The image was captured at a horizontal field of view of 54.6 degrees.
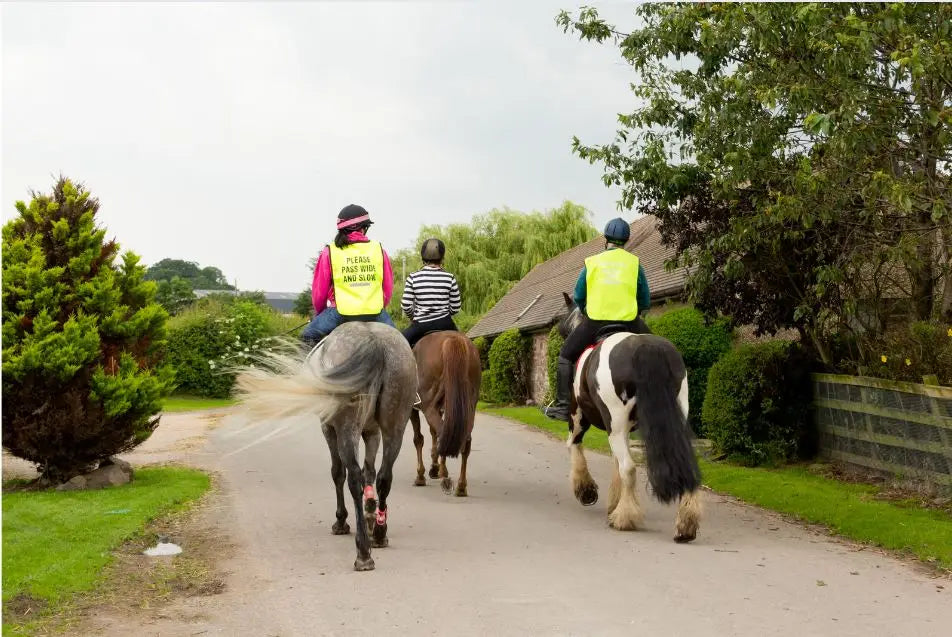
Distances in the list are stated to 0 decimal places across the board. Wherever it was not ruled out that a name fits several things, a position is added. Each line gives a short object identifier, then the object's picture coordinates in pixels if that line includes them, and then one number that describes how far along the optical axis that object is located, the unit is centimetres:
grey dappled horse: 725
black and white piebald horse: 784
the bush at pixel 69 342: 1114
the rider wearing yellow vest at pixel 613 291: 932
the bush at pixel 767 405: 1320
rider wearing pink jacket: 817
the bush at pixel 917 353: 1067
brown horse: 1005
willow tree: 5169
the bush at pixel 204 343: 3903
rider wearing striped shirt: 1132
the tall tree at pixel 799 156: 852
